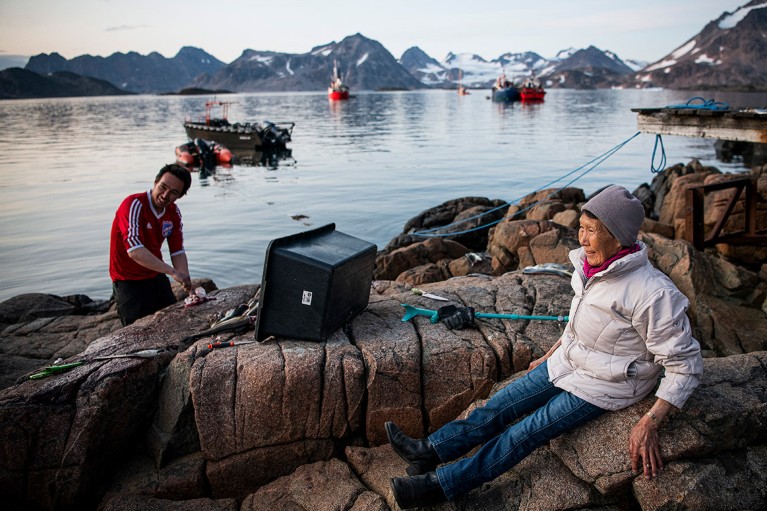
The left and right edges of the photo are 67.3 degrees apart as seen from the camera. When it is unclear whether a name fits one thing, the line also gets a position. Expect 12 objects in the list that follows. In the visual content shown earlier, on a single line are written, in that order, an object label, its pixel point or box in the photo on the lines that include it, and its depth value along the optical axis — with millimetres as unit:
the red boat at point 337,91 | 127438
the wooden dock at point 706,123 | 9789
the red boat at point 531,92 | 108938
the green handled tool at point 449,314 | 5324
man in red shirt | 5855
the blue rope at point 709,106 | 10414
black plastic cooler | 4613
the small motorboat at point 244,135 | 41312
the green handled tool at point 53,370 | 4699
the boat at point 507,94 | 111938
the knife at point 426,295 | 5844
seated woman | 3225
